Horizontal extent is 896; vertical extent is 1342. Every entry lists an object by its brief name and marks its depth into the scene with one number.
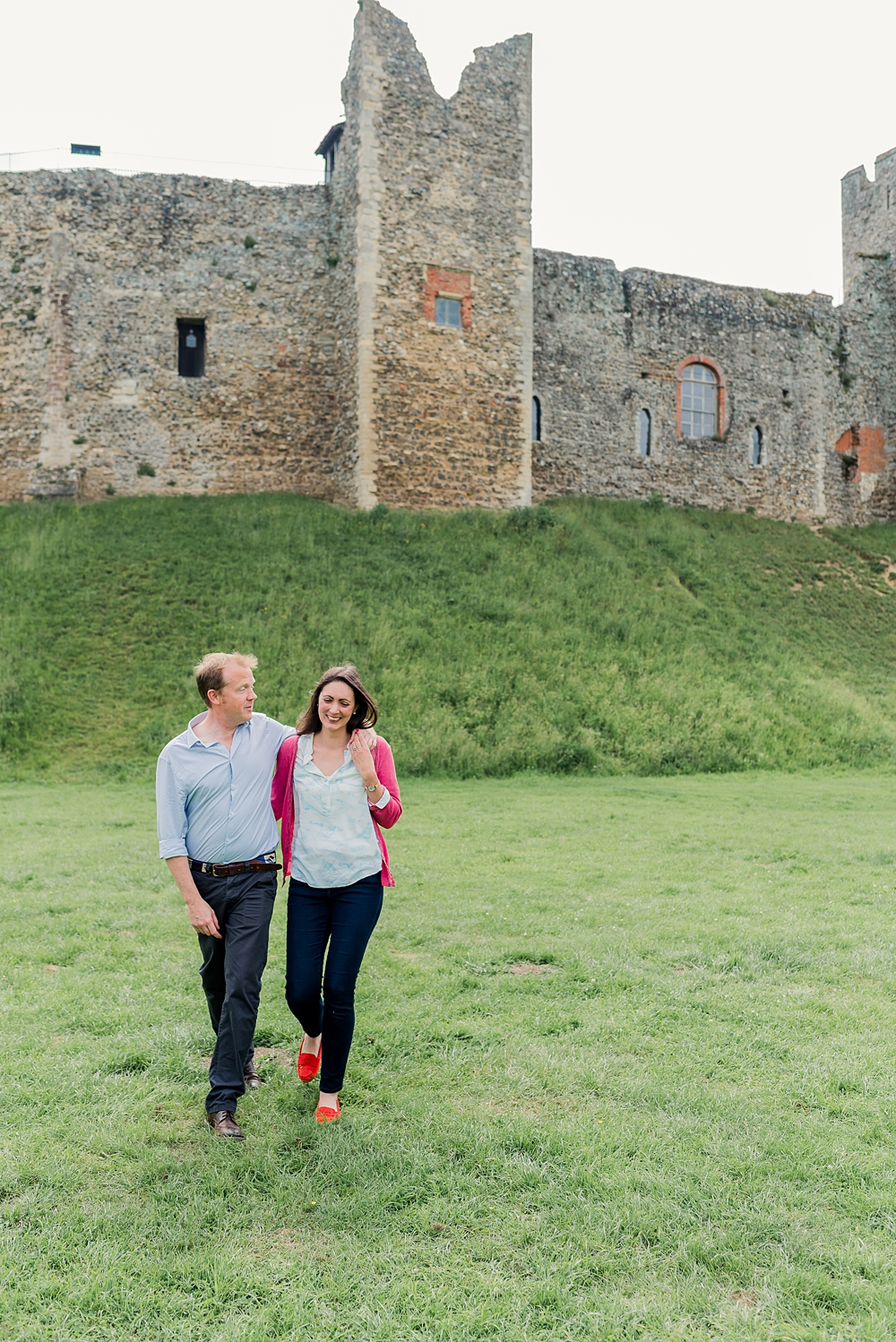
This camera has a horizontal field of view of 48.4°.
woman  3.97
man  3.92
